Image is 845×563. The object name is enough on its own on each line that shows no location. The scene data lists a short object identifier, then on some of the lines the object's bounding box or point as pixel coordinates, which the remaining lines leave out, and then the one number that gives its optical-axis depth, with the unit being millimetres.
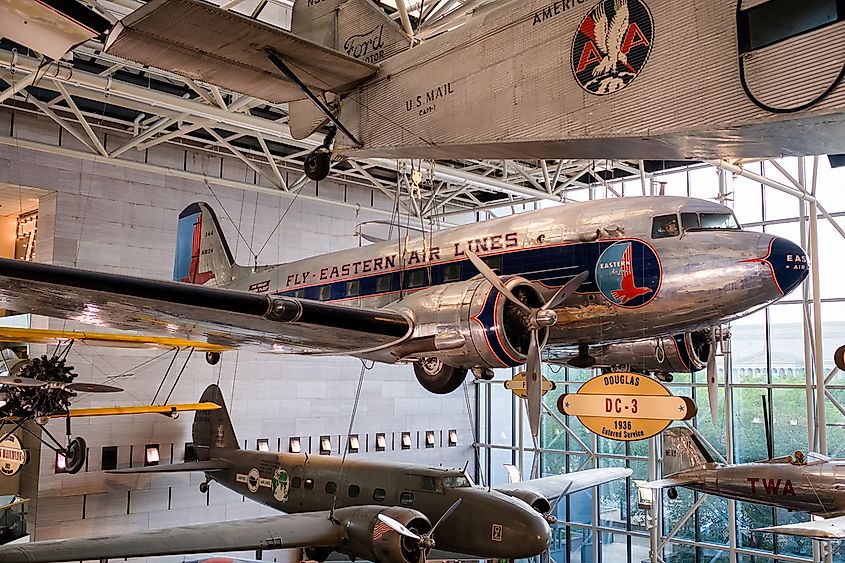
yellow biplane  9914
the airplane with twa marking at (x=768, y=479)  10984
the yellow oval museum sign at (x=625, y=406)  6195
